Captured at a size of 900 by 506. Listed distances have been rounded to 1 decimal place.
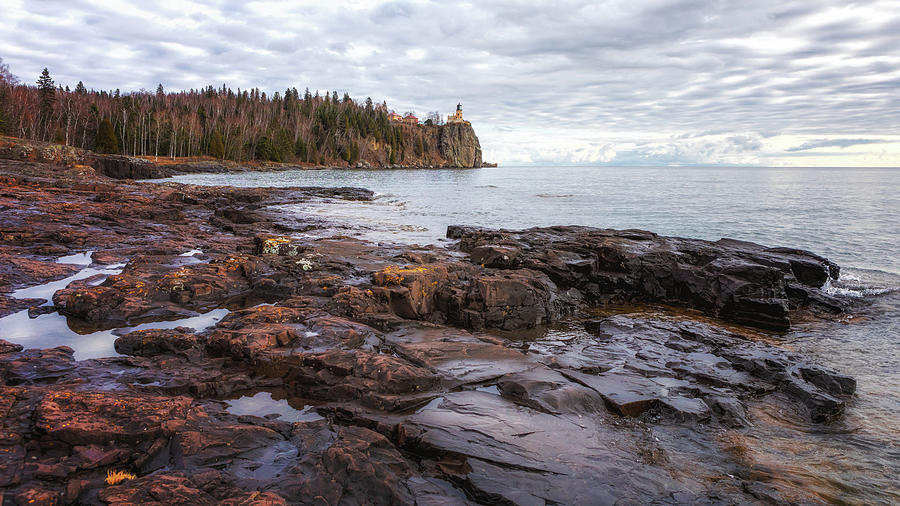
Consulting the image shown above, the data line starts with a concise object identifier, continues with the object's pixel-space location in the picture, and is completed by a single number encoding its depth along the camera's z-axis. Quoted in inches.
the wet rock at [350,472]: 169.9
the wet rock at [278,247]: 594.2
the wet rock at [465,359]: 299.9
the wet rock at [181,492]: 153.0
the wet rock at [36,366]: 244.1
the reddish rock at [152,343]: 299.4
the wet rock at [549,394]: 268.1
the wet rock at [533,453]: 192.9
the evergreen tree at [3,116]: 2514.0
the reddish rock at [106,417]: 187.6
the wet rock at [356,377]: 258.7
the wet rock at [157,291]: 358.0
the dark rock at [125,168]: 2197.8
